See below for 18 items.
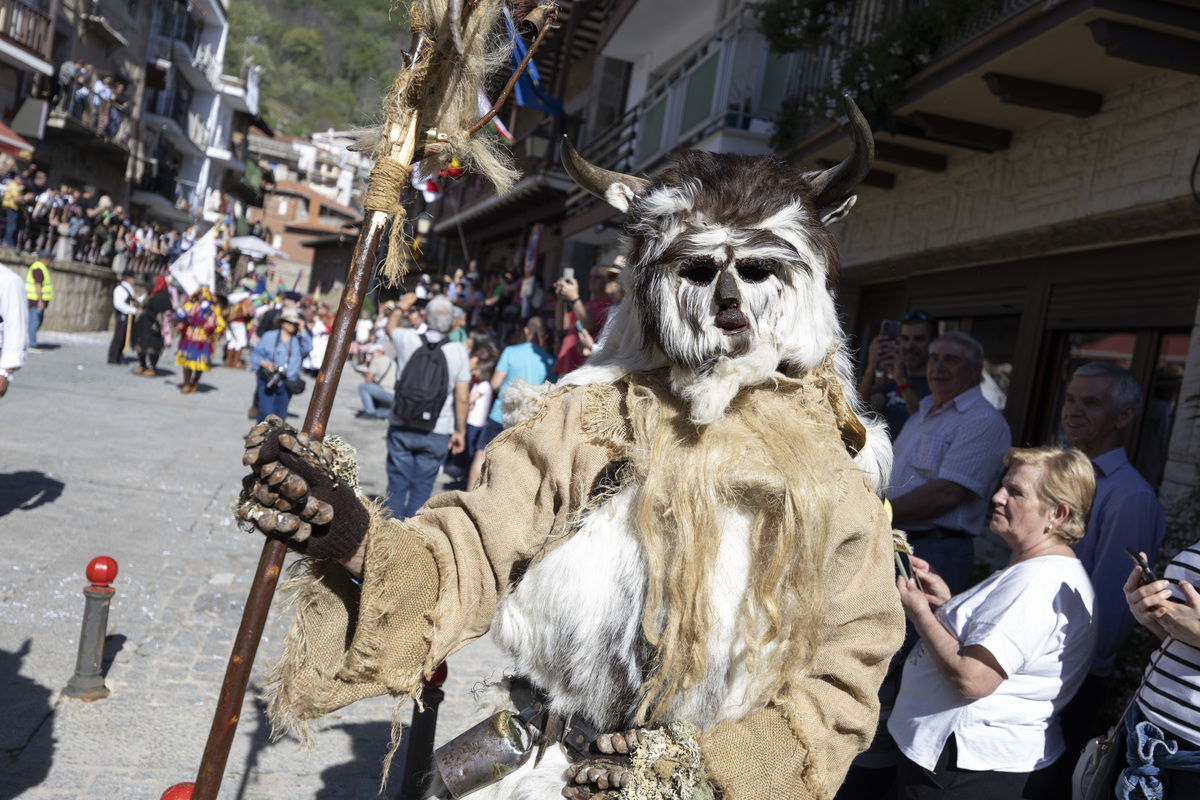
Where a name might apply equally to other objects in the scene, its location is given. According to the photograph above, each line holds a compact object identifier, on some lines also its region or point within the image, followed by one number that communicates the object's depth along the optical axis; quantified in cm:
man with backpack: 644
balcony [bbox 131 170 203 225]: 3319
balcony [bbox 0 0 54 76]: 2092
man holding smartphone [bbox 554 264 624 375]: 564
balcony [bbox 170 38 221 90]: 3444
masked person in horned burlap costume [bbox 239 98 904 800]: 171
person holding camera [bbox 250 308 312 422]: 1015
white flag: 1438
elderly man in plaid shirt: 396
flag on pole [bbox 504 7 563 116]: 545
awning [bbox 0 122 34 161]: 1326
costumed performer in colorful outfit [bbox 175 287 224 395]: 1378
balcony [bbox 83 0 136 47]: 2631
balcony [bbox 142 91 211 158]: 3356
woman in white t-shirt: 271
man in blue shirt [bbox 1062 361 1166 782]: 318
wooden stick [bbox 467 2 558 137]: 194
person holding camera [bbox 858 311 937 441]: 481
